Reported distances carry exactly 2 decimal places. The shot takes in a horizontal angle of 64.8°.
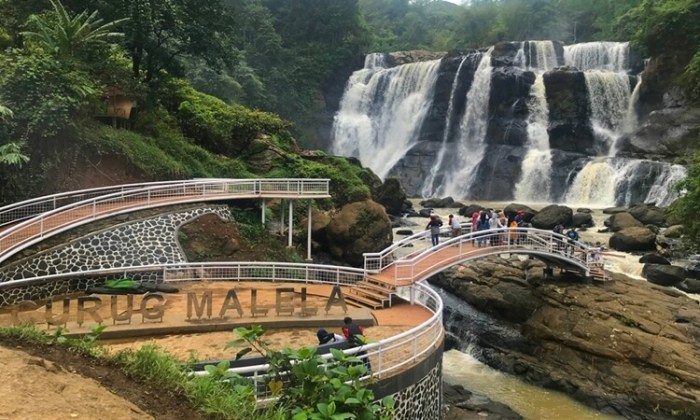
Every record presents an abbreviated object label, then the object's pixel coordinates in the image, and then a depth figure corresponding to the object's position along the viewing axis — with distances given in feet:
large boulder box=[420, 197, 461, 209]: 126.21
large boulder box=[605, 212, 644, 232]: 91.20
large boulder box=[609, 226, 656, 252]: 81.61
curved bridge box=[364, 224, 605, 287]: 52.33
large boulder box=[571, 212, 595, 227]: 99.09
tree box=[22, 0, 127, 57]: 63.16
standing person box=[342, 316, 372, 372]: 29.27
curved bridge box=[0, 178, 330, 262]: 49.14
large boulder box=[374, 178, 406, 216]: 114.42
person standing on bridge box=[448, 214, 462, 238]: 61.16
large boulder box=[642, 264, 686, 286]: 67.31
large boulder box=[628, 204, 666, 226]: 95.82
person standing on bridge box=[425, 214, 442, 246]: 58.95
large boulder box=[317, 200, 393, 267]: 75.61
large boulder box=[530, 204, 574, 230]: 98.17
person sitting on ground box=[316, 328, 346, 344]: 31.47
